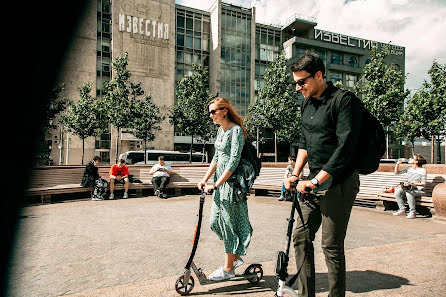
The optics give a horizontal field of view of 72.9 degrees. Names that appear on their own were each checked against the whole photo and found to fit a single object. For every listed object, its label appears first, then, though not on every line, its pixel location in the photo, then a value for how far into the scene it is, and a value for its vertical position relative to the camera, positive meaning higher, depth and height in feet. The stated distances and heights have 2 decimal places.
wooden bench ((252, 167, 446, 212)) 24.41 -3.32
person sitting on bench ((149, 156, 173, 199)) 35.32 -2.96
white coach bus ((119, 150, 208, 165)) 86.26 -1.67
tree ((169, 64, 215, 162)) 88.99 +14.55
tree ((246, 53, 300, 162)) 87.62 +14.96
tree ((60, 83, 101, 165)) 98.22 +10.91
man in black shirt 7.23 -0.43
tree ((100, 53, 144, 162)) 85.10 +14.45
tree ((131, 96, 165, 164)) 87.51 +9.91
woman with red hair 10.26 -1.67
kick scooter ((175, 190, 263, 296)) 9.68 -4.21
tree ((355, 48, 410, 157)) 67.10 +14.36
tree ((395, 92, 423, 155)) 72.38 +7.91
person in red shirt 34.50 -2.85
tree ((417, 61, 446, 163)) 68.54 +11.52
